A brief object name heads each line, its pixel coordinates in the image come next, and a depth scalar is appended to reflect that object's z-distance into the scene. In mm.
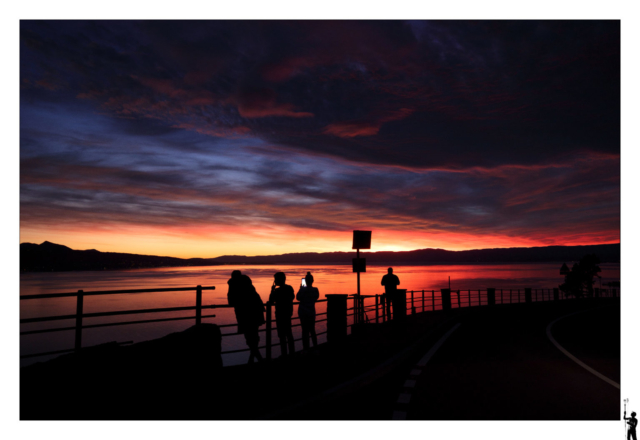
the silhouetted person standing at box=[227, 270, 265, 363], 8523
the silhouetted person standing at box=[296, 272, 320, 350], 11156
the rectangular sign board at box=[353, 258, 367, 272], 14621
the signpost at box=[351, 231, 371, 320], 14625
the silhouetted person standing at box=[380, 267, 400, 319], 16752
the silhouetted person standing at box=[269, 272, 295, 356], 10156
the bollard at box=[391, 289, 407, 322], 14195
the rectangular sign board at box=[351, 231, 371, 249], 14666
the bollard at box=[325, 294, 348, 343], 10945
